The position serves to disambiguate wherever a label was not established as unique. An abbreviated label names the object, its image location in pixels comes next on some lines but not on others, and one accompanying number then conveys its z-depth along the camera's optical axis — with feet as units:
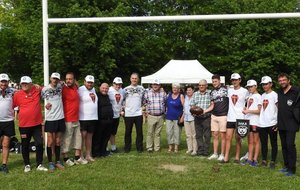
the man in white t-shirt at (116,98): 32.63
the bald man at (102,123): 30.60
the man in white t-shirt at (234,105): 28.48
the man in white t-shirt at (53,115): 26.66
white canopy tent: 69.21
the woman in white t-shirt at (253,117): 28.17
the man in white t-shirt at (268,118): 27.07
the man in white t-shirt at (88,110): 28.78
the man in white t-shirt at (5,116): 26.37
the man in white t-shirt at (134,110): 33.50
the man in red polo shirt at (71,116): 27.68
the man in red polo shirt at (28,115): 26.07
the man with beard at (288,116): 25.46
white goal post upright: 30.27
